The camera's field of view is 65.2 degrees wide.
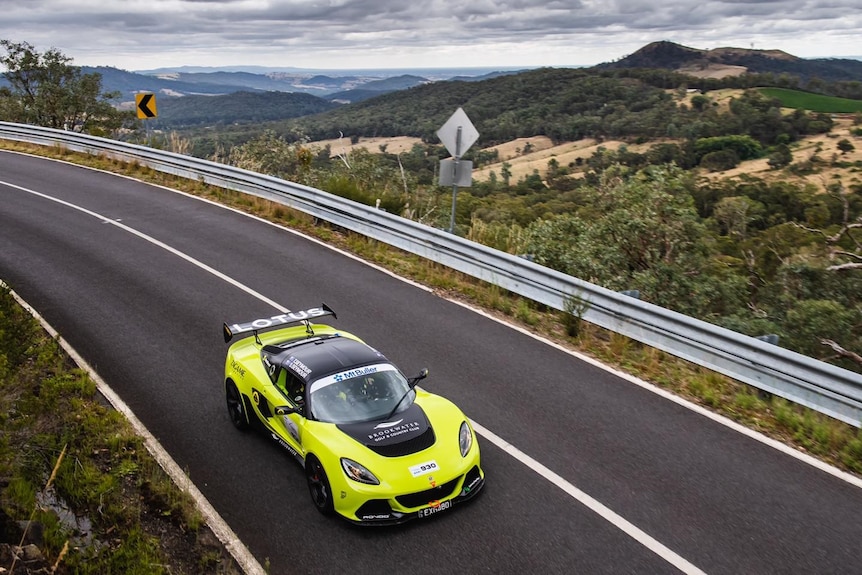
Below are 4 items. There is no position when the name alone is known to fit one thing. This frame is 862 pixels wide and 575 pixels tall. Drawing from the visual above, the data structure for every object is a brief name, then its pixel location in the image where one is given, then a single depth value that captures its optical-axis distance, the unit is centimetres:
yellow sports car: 553
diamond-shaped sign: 1191
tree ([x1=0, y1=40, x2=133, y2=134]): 3114
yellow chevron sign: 1919
